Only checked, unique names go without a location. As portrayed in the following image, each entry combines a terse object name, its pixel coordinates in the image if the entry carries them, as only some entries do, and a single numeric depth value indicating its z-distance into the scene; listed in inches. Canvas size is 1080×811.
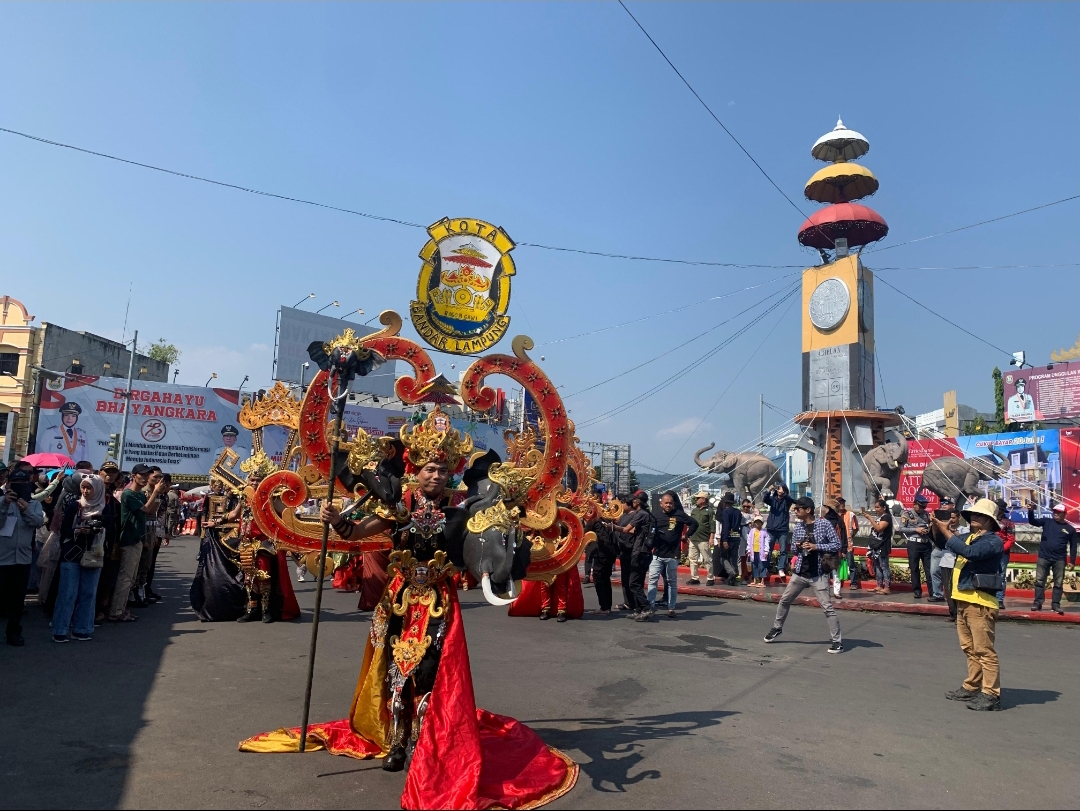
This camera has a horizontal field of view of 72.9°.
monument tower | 840.3
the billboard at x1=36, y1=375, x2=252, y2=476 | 1115.9
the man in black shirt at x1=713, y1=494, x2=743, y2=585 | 552.1
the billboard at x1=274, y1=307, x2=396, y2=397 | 1316.4
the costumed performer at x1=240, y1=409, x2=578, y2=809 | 153.1
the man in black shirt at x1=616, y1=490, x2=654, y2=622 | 402.9
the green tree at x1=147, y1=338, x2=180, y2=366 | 1795.0
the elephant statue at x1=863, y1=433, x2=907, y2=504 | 799.7
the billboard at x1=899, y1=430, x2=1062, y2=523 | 888.3
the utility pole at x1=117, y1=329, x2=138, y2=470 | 978.9
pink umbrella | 513.0
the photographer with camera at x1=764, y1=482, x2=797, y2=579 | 544.7
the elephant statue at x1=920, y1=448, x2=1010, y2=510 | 880.9
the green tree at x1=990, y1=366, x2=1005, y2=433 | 1300.4
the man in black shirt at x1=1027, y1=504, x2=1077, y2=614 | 419.8
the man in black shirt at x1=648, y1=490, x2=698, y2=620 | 399.9
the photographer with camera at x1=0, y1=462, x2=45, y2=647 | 270.8
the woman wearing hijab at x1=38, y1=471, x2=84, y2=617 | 297.6
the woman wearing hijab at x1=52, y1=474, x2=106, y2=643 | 288.8
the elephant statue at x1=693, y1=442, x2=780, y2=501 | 841.5
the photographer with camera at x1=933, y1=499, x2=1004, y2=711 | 230.7
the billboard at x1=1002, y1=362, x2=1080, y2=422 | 1137.4
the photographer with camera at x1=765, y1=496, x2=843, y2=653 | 324.2
